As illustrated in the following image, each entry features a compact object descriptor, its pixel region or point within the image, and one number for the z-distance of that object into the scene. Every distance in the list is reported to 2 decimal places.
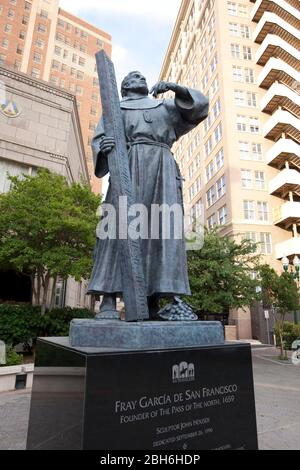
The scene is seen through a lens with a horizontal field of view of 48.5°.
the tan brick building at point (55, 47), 60.09
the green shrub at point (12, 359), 9.81
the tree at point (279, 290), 19.39
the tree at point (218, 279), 16.78
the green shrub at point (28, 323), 11.90
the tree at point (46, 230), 12.08
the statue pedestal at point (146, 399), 2.15
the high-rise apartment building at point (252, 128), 32.34
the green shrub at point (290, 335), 24.21
